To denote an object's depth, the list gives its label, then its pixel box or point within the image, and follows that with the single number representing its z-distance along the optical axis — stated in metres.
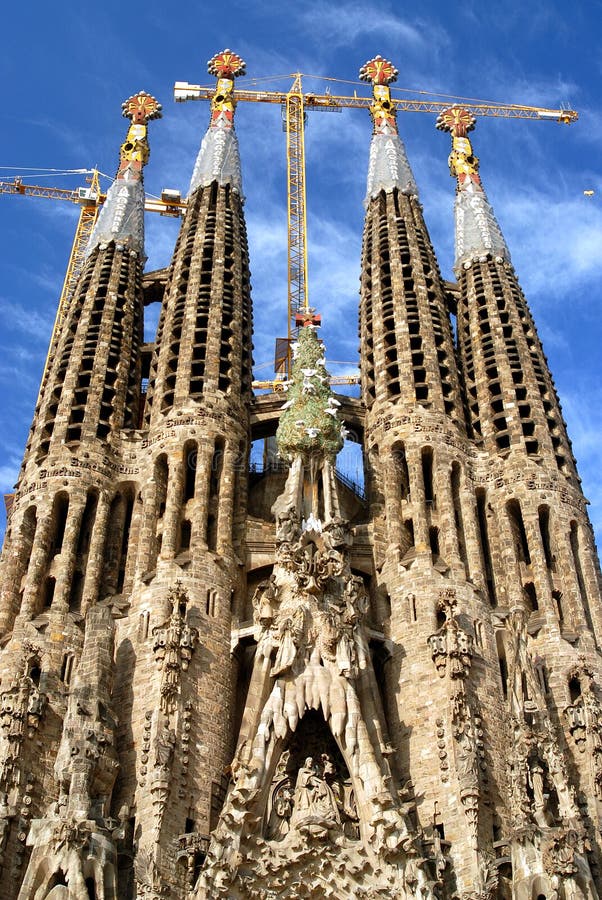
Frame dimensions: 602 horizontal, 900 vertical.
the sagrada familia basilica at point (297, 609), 27.11
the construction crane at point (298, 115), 54.88
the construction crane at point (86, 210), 59.78
